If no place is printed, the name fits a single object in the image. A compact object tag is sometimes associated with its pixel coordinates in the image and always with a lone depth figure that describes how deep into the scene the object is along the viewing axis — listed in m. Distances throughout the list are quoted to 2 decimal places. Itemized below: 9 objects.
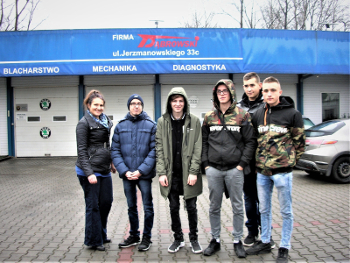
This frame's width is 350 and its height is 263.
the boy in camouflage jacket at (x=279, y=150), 3.36
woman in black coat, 3.69
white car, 7.32
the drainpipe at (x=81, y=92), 13.16
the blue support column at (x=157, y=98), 13.11
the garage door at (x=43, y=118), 13.26
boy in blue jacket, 3.74
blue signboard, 11.77
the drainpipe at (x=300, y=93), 13.69
